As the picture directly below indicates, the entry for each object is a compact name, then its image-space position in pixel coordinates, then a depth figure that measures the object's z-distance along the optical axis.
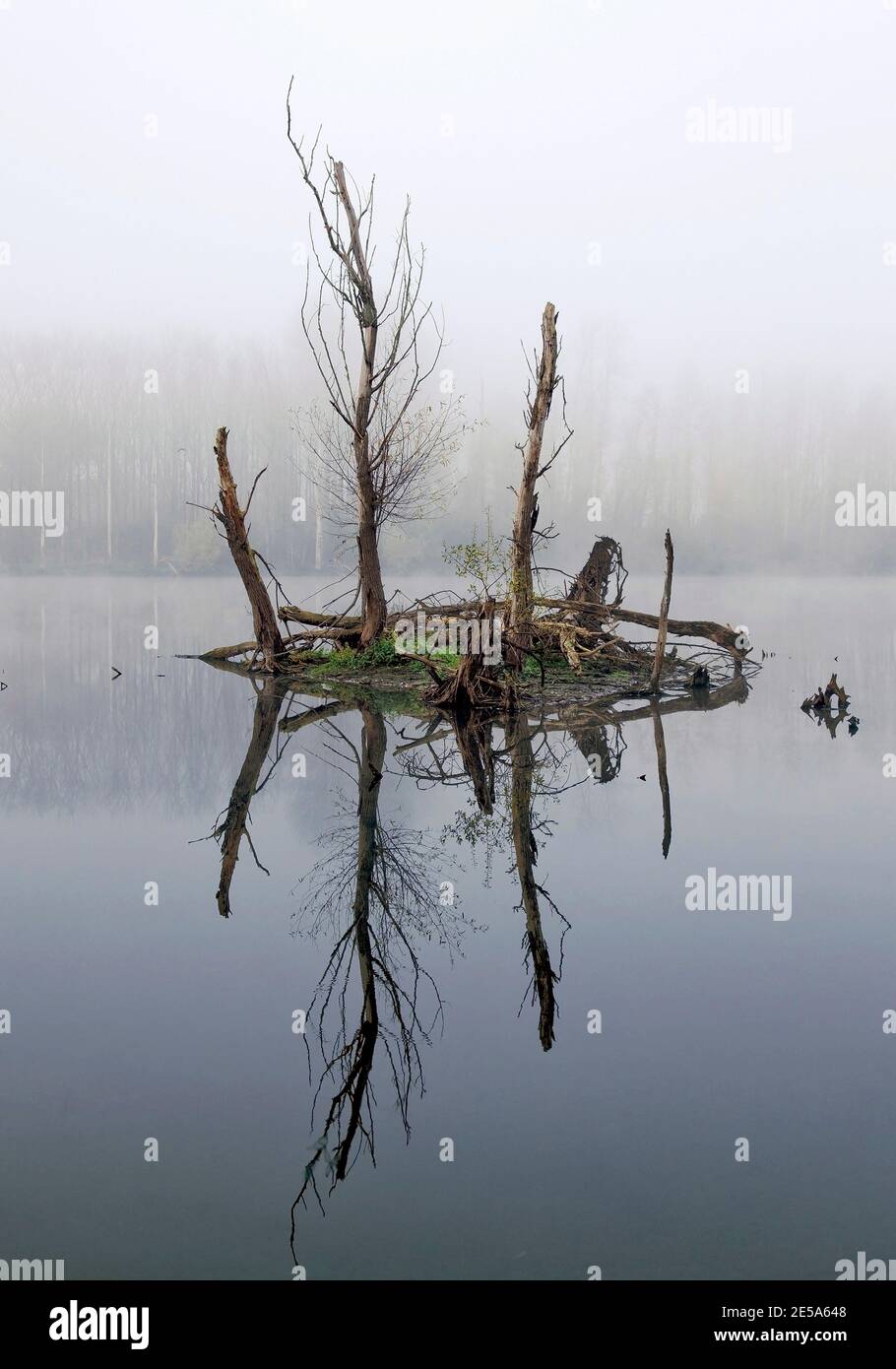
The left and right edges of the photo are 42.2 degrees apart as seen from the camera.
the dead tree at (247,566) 22.17
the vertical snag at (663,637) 18.62
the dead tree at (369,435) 20.77
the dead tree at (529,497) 19.39
